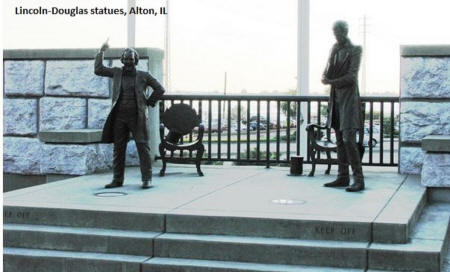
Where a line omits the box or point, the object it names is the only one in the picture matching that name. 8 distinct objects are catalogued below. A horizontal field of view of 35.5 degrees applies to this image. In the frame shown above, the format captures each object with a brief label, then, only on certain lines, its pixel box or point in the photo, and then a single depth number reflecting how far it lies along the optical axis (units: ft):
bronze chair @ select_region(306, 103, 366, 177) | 31.09
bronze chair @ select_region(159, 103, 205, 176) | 31.81
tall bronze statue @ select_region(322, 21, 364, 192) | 25.72
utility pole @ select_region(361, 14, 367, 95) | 38.32
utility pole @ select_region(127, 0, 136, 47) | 42.27
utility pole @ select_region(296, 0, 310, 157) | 38.91
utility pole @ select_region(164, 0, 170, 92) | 42.68
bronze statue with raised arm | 27.50
